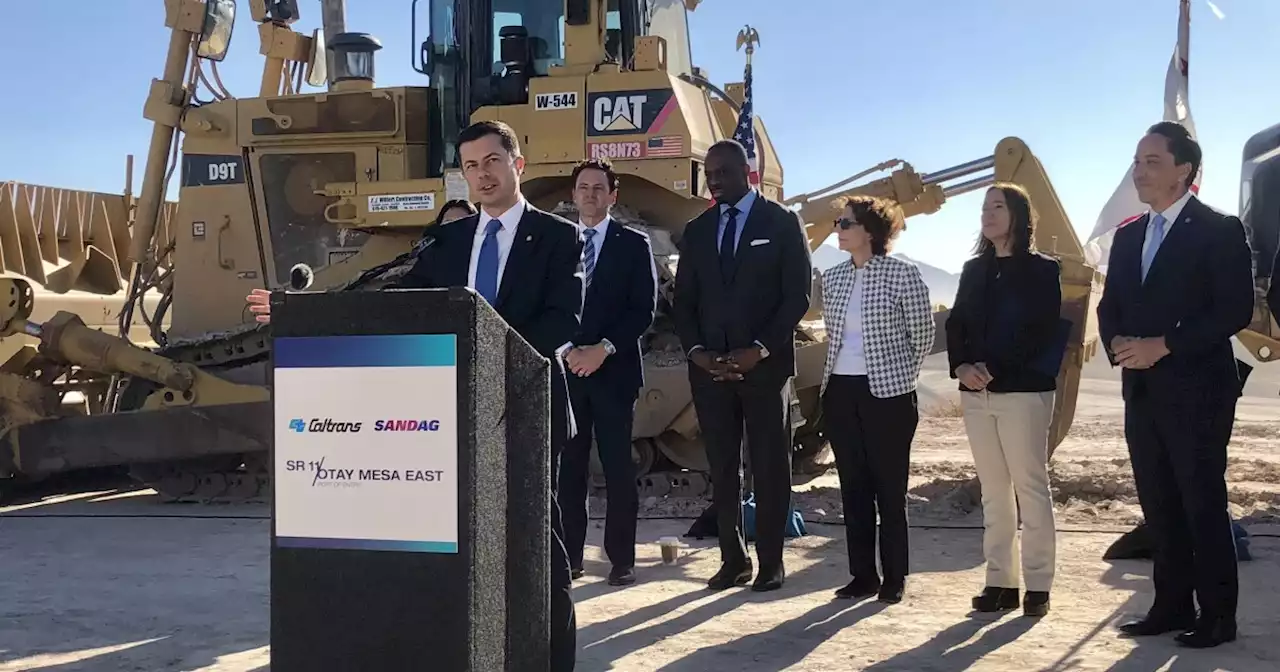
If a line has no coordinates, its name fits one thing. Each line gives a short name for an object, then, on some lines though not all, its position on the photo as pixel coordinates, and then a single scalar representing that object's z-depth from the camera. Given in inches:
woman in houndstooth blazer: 192.7
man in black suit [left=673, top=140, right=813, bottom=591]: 198.7
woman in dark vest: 182.2
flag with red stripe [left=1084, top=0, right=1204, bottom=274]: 342.0
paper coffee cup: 227.9
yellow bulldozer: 292.8
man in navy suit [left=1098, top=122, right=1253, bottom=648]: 163.6
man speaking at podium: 129.6
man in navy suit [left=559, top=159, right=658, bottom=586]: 202.2
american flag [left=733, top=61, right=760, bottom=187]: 302.0
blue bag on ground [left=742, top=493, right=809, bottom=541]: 244.4
